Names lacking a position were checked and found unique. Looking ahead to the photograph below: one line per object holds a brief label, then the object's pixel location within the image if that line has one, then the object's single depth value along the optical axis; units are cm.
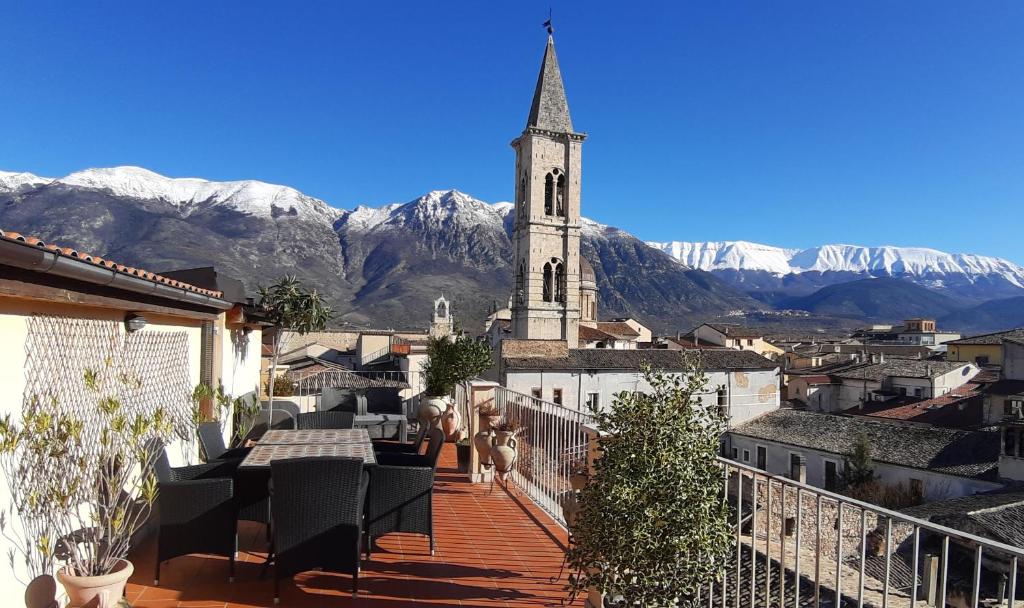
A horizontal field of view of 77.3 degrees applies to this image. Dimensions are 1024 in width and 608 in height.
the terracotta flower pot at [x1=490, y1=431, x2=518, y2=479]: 650
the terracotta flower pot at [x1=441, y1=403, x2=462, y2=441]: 922
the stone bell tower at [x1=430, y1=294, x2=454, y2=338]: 4347
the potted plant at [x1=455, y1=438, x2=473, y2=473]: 808
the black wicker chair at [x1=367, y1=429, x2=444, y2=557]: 474
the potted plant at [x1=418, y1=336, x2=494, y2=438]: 1116
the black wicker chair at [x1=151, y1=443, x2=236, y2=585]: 418
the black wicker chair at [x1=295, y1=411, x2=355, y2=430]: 763
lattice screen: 397
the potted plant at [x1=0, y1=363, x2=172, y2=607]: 329
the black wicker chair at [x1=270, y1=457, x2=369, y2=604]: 405
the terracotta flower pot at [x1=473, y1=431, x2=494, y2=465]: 685
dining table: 499
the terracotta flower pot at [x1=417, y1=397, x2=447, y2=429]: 1019
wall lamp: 532
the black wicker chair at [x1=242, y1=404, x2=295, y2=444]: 789
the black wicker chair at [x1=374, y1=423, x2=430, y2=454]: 674
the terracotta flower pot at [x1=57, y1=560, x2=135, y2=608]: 329
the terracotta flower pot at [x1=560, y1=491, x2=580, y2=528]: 430
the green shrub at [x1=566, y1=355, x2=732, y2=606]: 297
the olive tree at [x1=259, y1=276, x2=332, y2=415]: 1203
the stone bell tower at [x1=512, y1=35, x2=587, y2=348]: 3666
